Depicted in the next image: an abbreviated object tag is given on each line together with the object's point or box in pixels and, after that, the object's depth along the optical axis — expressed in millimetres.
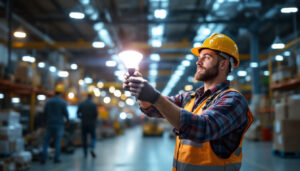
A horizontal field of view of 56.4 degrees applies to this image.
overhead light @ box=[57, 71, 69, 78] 13894
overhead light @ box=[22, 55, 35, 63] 11734
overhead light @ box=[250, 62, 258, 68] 14633
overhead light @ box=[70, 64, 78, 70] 14678
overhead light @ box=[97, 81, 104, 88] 26730
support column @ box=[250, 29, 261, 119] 14487
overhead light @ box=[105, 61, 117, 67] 16386
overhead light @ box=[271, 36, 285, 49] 10039
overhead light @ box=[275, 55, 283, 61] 11411
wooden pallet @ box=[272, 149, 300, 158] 7909
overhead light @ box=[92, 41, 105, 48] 11078
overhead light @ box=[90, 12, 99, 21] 11383
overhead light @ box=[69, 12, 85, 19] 7512
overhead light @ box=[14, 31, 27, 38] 9695
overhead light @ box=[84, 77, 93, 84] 21298
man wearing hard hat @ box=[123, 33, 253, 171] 1313
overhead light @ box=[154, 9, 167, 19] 11344
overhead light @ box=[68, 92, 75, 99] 14328
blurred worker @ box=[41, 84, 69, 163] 6816
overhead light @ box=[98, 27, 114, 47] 13477
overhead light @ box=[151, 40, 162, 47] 16938
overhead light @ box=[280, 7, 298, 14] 5770
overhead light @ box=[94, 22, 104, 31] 12218
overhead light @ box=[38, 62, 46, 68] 12741
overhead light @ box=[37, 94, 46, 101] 12628
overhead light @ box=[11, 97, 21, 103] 10523
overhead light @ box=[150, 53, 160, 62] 18328
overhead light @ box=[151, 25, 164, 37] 13844
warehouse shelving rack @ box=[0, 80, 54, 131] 8283
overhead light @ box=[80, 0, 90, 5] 9836
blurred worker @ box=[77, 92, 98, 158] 8109
